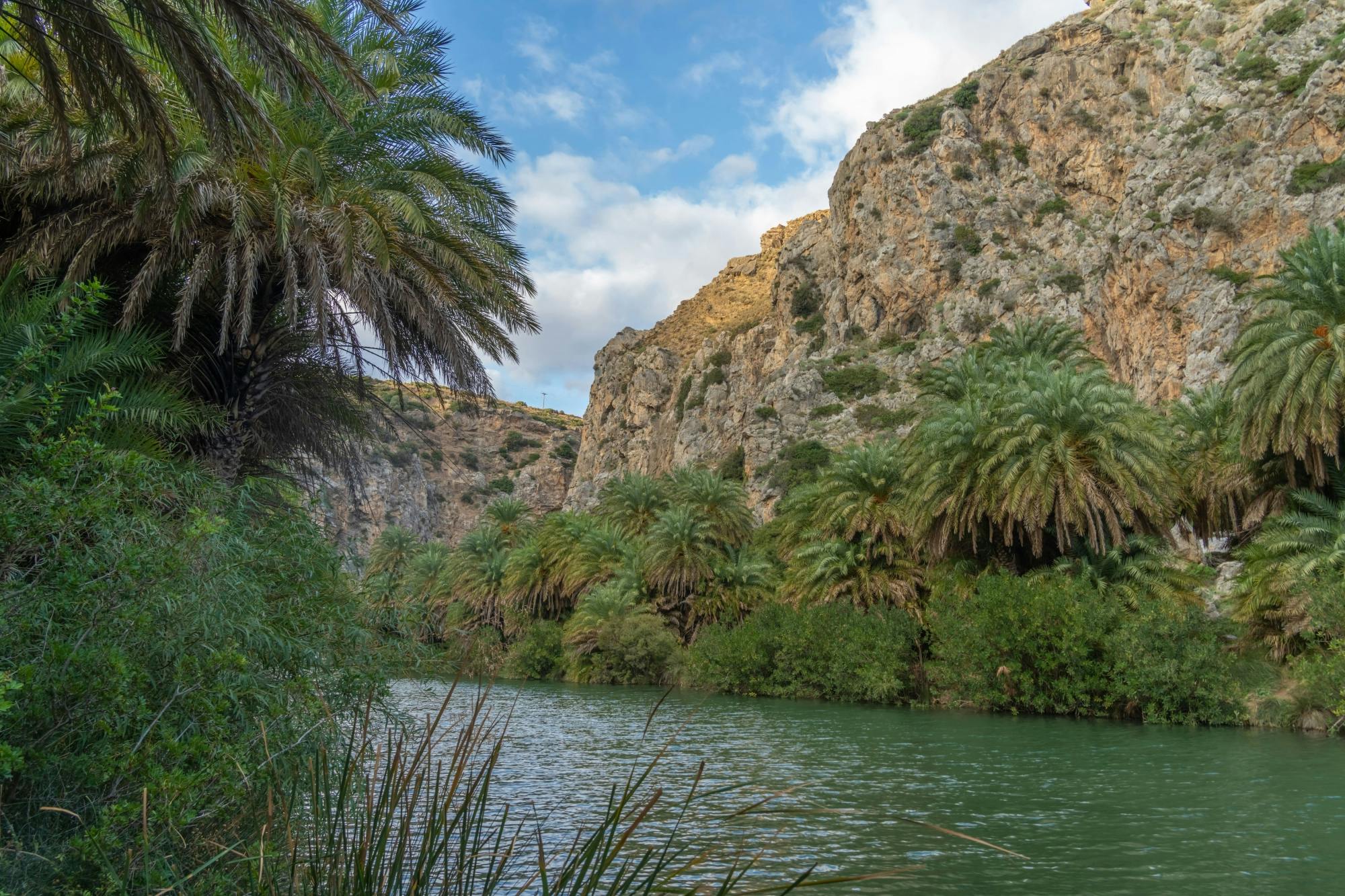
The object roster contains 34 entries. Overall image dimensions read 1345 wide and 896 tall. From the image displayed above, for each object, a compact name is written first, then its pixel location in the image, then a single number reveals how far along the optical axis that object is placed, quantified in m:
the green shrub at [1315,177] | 47.00
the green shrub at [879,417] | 61.19
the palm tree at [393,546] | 51.08
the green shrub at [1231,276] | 48.12
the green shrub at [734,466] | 77.69
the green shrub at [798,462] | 61.12
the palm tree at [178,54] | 7.00
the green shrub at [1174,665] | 24.36
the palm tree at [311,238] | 10.74
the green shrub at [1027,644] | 26.38
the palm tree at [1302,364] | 22.20
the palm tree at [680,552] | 41.59
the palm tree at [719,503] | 43.03
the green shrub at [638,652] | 41.97
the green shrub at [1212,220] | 50.69
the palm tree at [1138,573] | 27.12
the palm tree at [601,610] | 43.31
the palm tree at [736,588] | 41.22
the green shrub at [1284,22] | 58.97
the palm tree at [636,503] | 48.53
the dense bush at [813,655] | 32.09
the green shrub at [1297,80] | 53.31
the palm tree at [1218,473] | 26.33
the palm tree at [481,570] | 52.44
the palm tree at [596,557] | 46.72
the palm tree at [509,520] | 56.44
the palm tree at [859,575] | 33.62
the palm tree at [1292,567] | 21.91
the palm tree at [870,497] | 33.03
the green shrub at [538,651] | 47.94
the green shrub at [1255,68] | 57.12
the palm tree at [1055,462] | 25.92
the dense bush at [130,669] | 4.55
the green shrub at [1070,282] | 63.00
